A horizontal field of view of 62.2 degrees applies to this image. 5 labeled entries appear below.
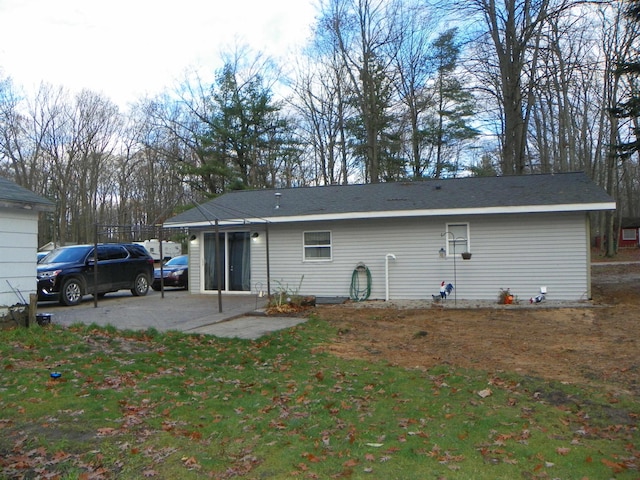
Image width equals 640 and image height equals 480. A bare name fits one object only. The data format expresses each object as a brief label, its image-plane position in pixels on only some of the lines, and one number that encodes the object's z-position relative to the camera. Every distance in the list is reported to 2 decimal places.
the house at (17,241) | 9.41
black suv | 13.22
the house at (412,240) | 13.47
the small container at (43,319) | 9.44
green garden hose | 14.85
